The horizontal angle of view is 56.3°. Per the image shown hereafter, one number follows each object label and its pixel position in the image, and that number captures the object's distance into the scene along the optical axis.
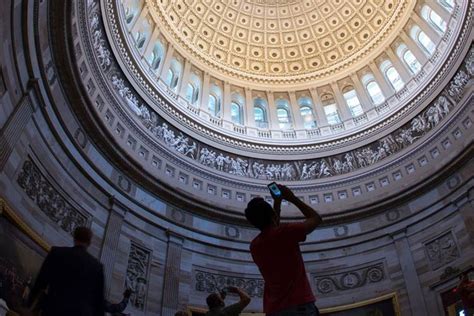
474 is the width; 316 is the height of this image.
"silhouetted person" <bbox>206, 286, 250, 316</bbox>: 4.85
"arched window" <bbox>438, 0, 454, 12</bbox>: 22.00
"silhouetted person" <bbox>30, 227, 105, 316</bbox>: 3.79
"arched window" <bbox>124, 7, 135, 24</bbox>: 21.84
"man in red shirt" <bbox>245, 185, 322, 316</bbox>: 3.51
